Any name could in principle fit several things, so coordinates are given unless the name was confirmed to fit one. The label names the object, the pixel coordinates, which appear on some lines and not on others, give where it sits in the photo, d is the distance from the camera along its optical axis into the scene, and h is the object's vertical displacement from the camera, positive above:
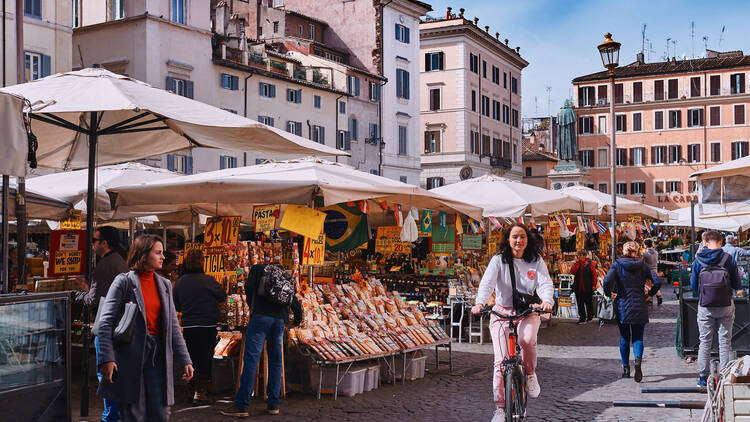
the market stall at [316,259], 9.58 -0.17
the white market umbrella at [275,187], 9.60 +0.62
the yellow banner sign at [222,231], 9.80 +0.14
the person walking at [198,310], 8.89 -0.65
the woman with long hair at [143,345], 5.69 -0.64
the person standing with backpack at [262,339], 8.48 -0.90
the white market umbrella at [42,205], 10.74 +0.49
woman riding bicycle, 7.57 -0.37
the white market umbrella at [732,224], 18.72 +0.35
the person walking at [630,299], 10.63 -0.69
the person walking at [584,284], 18.16 -0.87
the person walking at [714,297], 9.70 -0.61
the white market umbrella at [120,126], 7.30 +1.10
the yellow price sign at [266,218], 9.98 +0.28
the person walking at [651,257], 20.23 -0.37
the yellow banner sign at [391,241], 14.07 +0.02
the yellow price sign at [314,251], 9.95 -0.09
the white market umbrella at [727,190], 7.98 +0.44
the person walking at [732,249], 14.98 -0.15
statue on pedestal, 68.38 +8.08
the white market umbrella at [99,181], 12.91 +0.97
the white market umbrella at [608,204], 20.19 +0.85
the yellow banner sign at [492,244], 16.52 -0.04
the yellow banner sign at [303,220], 9.57 +0.25
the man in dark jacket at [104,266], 8.30 -0.20
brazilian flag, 12.23 +0.19
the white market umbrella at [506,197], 15.52 +0.82
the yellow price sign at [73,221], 12.00 +0.32
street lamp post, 17.00 +3.58
